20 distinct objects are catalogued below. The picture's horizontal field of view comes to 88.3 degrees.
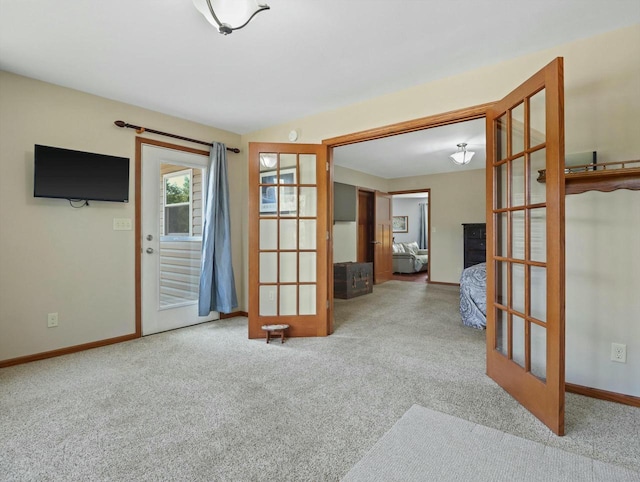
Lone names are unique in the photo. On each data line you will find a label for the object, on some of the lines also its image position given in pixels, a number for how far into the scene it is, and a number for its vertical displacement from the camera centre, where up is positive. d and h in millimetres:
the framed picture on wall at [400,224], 11680 +549
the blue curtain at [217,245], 3859 -68
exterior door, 3539 +64
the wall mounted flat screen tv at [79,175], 2779 +587
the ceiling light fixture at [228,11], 1666 +1178
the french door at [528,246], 1739 -41
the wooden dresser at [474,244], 6266 -92
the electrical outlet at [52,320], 2902 -705
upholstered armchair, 9000 -562
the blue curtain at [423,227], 11617 +436
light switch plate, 3301 +162
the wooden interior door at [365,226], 7301 +307
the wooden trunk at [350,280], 5625 -705
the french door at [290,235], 3514 +50
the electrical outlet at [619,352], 2064 -716
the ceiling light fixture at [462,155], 5072 +1314
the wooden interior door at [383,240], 7438 -13
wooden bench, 3291 -902
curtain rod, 3256 +1160
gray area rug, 1440 -1034
